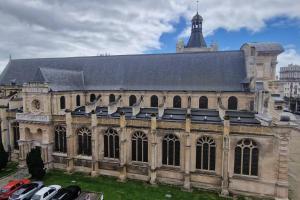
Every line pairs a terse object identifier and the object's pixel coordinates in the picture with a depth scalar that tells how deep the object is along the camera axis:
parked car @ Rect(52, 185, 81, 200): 20.42
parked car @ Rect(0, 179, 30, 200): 21.31
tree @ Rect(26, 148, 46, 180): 25.55
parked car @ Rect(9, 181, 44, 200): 20.43
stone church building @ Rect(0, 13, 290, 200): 22.08
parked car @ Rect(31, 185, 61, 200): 20.02
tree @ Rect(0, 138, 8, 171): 28.44
